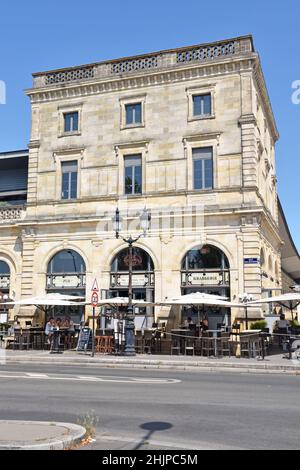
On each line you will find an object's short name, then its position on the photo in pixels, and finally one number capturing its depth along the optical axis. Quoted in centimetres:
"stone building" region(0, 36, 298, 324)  2519
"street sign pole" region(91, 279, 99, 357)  2038
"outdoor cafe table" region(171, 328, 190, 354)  2219
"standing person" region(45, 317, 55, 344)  2356
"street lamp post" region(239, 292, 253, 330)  2355
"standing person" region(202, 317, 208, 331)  2278
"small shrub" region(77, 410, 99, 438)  709
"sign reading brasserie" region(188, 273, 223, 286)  2495
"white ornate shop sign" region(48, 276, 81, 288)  2731
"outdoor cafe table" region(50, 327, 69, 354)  2225
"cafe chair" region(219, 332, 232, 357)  2095
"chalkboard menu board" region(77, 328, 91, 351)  2312
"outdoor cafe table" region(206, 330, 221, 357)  2028
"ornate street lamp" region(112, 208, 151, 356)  2061
